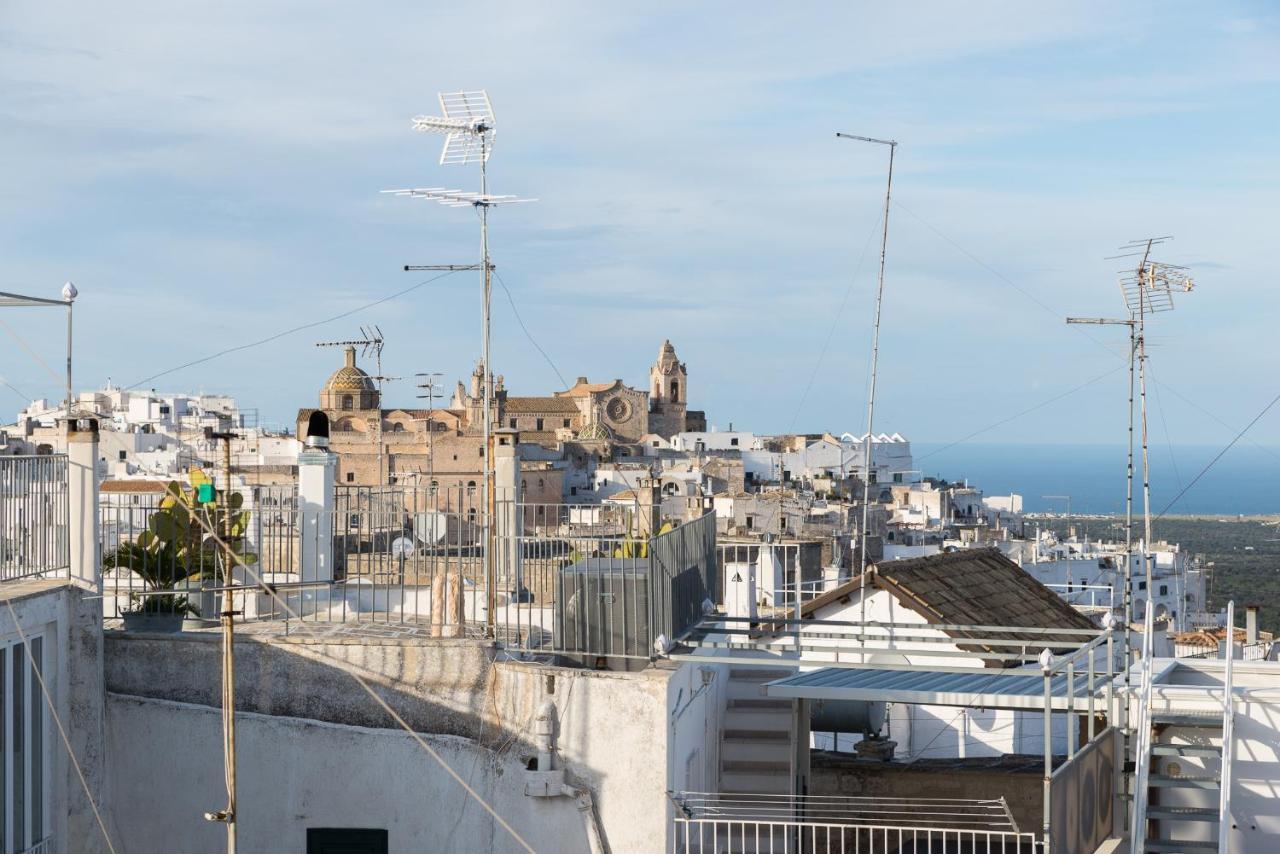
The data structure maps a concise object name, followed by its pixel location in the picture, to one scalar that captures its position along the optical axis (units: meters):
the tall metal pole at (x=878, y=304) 23.35
